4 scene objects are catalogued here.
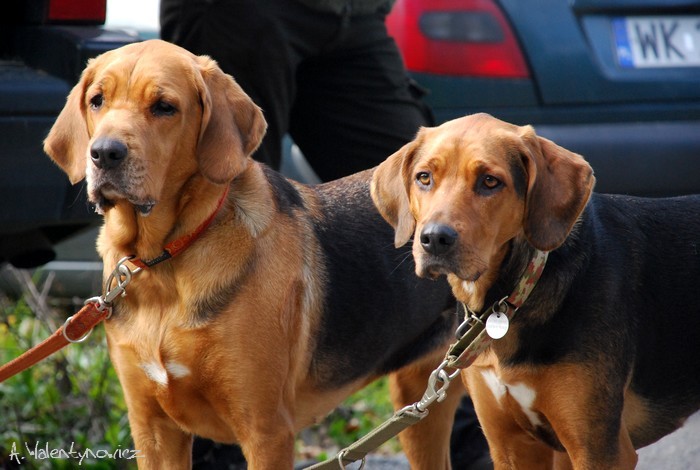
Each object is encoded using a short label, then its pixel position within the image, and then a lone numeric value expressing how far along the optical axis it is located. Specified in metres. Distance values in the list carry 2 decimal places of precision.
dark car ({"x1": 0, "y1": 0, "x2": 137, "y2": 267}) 9.37
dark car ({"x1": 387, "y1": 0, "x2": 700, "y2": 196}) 12.63
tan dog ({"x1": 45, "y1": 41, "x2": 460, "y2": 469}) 7.45
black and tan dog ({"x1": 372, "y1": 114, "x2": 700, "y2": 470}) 7.21
